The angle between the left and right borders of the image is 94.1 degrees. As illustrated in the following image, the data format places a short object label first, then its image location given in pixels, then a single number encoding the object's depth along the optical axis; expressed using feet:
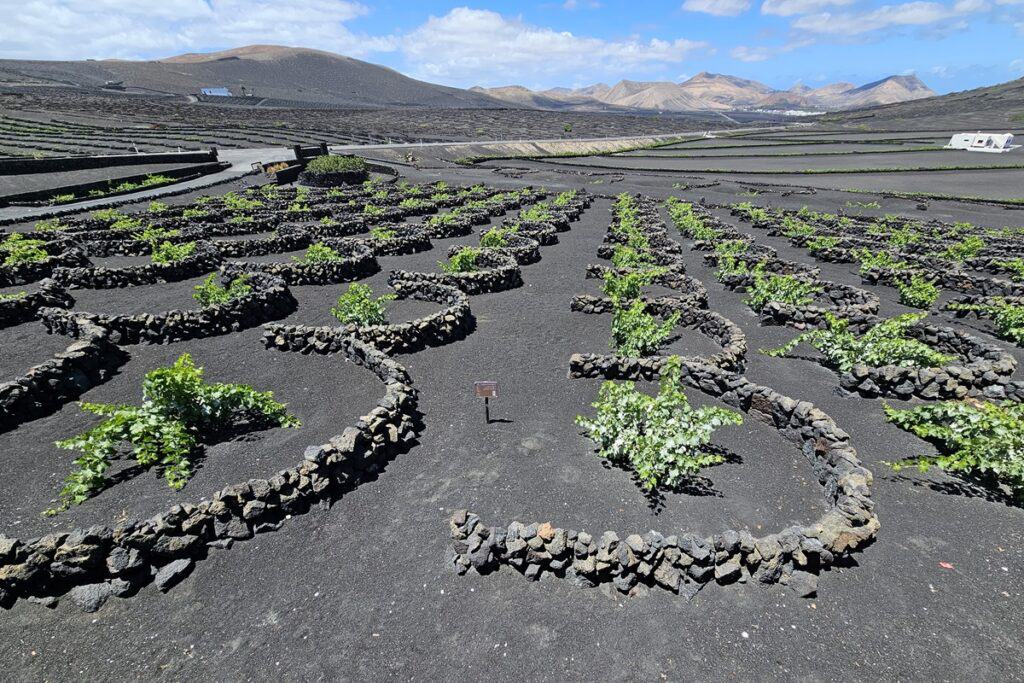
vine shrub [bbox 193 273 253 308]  56.49
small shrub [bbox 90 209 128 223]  104.80
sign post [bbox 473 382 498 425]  34.71
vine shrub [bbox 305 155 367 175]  179.11
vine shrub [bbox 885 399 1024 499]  29.27
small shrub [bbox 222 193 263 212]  121.29
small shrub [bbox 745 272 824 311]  59.98
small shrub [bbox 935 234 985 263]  84.12
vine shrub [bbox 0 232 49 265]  71.26
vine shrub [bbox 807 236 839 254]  91.63
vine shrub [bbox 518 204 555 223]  113.88
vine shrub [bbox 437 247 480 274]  72.84
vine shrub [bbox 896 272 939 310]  62.85
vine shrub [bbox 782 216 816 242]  102.99
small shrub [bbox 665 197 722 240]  100.32
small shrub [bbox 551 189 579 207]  142.11
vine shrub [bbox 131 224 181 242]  88.94
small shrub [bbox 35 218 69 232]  94.17
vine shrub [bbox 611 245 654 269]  78.25
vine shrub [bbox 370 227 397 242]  91.71
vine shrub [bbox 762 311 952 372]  42.93
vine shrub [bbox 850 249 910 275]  77.25
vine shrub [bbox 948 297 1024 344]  52.42
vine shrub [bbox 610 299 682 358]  48.49
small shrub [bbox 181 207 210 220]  108.78
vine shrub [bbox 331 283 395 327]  53.06
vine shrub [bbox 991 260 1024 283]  73.05
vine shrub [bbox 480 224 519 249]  88.53
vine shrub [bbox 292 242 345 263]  74.02
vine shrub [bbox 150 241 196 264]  73.26
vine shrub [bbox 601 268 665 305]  62.23
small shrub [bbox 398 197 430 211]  126.11
